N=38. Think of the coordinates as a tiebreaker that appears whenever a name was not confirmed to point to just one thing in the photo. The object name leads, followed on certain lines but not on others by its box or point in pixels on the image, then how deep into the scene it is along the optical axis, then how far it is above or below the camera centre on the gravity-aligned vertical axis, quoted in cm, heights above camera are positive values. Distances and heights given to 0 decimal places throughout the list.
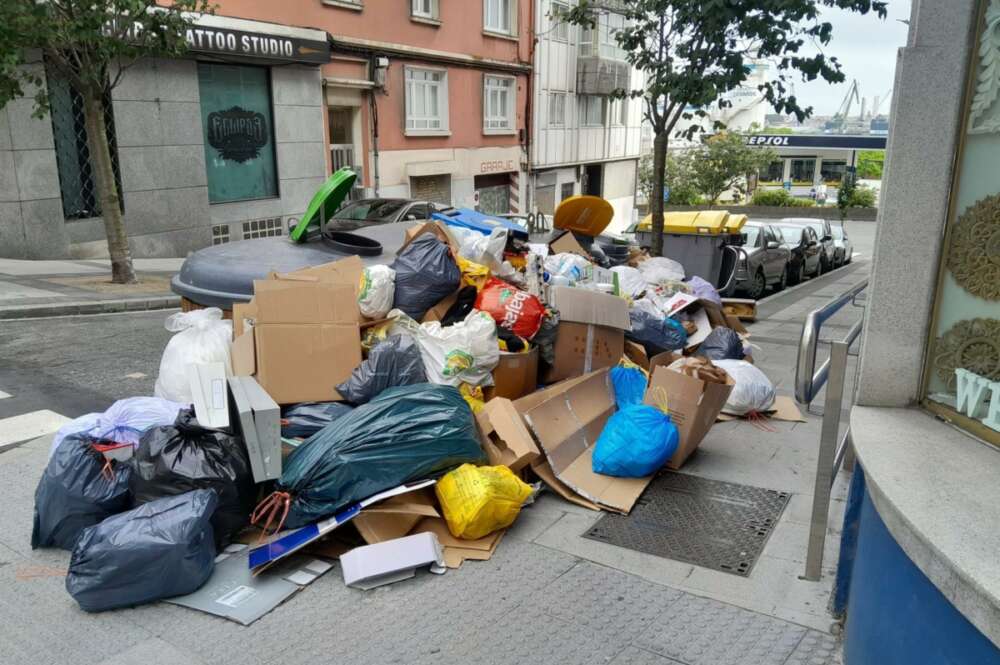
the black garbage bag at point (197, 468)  351 -139
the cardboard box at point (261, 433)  349 -123
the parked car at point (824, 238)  1825 -179
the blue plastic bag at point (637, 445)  426 -155
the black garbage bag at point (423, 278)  505 -76
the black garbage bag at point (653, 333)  603 -132
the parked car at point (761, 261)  1282 -171
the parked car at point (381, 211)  1145 -79
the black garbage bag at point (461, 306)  520 -98
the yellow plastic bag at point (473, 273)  539 -79
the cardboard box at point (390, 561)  332 -172
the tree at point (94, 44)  866 +133
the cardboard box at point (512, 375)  477 -132
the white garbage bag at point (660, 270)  755 -108
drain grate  366 -181
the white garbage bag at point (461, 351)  459 -112
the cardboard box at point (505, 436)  412 -148
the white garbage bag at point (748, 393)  549 -162
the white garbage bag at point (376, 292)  486 -83
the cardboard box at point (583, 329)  518 -113
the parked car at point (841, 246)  2019 -222
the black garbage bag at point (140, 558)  311 -160
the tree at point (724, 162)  3350 -7
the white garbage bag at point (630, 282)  677 -107
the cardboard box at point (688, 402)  452 -140
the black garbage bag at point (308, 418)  426 -141
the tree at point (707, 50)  914 +143
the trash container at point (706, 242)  1084 -113
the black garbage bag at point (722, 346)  638 -151
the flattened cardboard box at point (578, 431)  419 -156
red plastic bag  498 -95
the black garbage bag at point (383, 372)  443 -121
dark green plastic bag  361 -139
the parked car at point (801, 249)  1589 -182
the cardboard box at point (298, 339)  450 -105
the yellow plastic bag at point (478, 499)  360 -157
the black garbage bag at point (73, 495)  355 -152
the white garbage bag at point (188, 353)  472 -119
